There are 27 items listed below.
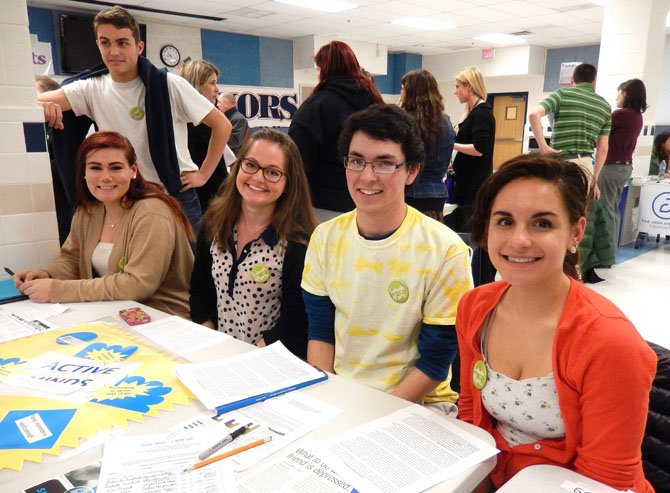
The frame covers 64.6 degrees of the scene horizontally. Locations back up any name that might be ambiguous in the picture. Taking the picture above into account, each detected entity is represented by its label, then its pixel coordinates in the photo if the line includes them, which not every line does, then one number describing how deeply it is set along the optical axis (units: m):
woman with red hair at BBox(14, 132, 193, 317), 1.89
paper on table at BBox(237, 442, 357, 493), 0.89
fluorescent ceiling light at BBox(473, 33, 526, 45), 9.32
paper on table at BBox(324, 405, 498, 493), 0.92
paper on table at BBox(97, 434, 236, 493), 0.89
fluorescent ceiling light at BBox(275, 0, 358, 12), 6.84
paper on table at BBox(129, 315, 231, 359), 1.45
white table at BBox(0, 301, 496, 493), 0.92
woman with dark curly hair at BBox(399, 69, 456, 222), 3.03
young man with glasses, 1.42
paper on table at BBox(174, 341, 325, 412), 1.18
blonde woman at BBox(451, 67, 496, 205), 3.65
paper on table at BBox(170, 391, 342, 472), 0.99
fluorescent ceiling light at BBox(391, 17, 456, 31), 7.97
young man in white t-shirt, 2.32
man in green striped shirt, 4.19
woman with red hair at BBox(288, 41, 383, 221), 2.45
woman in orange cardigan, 1.01
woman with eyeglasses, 1.81
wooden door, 11.49
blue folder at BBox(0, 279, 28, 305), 1.84
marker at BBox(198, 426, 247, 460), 0.97
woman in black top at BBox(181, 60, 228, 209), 2.97
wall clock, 7.98
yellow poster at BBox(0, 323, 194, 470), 1.04
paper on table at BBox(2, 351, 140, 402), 1.21
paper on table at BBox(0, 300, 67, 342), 1.54
